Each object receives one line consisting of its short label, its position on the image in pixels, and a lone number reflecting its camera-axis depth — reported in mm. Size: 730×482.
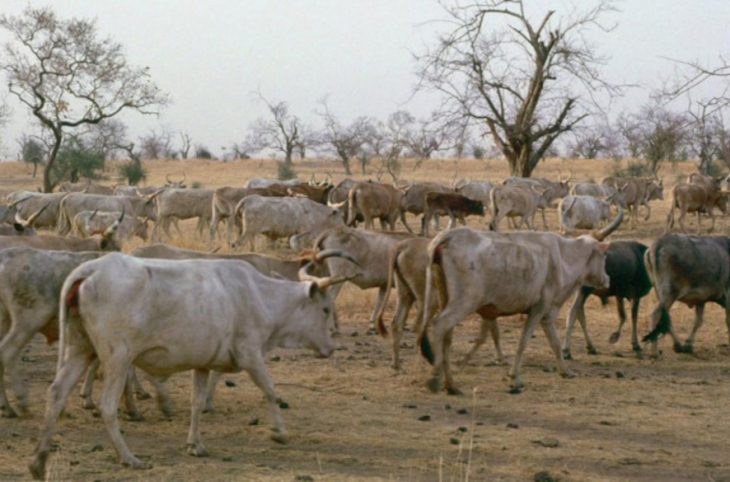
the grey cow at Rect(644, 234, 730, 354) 13320
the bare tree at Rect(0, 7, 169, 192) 39094
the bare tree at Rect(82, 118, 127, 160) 57719
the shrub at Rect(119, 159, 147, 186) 53312
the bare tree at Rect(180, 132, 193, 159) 101625
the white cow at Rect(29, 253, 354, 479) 7418
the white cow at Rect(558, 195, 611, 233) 28312
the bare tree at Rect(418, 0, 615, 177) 39219
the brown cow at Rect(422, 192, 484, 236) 29047
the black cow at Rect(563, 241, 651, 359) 13742
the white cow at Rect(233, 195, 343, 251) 21828
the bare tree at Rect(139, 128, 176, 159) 100125
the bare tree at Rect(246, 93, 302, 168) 80000
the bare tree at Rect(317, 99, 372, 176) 70625
